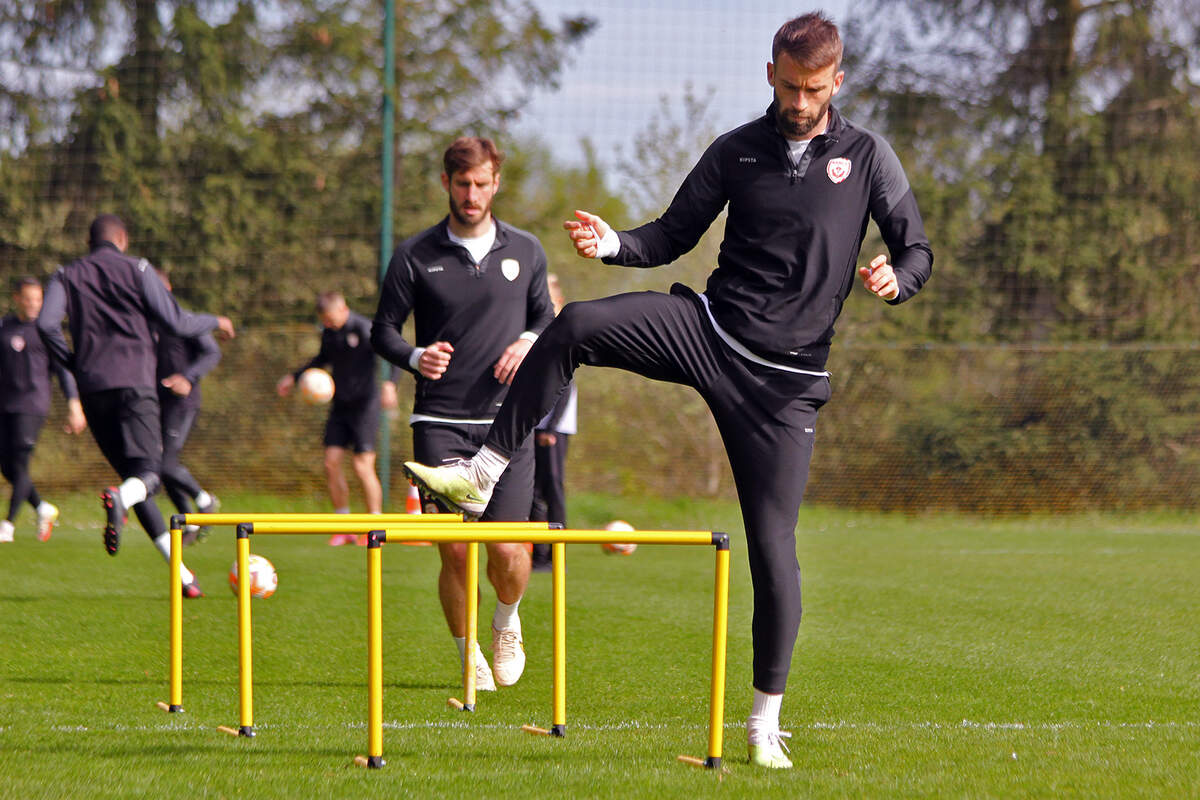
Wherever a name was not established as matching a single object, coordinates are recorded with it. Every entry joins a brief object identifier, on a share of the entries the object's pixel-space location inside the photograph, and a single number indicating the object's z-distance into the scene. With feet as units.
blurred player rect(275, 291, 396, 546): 77.36
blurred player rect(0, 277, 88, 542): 75.05
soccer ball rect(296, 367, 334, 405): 74.43
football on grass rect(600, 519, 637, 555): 70.64
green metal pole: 93.45
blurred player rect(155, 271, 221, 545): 60.49
